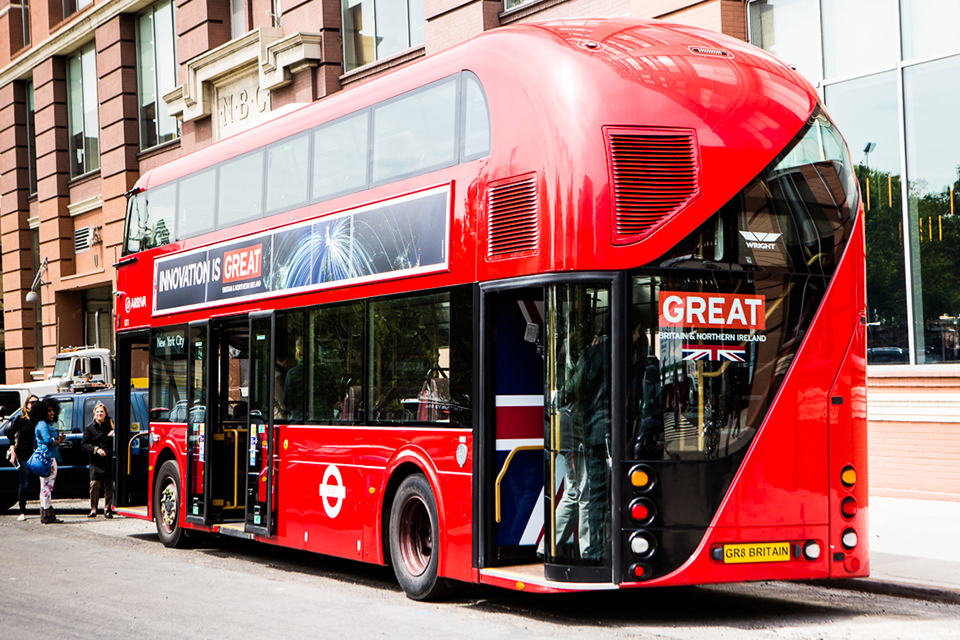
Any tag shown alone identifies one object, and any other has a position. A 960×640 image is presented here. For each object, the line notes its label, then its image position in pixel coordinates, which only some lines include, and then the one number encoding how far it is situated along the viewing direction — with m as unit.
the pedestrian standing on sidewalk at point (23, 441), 17.66
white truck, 29.80
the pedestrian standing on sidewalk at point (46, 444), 16.88
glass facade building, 13.91
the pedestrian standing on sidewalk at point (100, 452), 17.27
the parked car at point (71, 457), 18.86
